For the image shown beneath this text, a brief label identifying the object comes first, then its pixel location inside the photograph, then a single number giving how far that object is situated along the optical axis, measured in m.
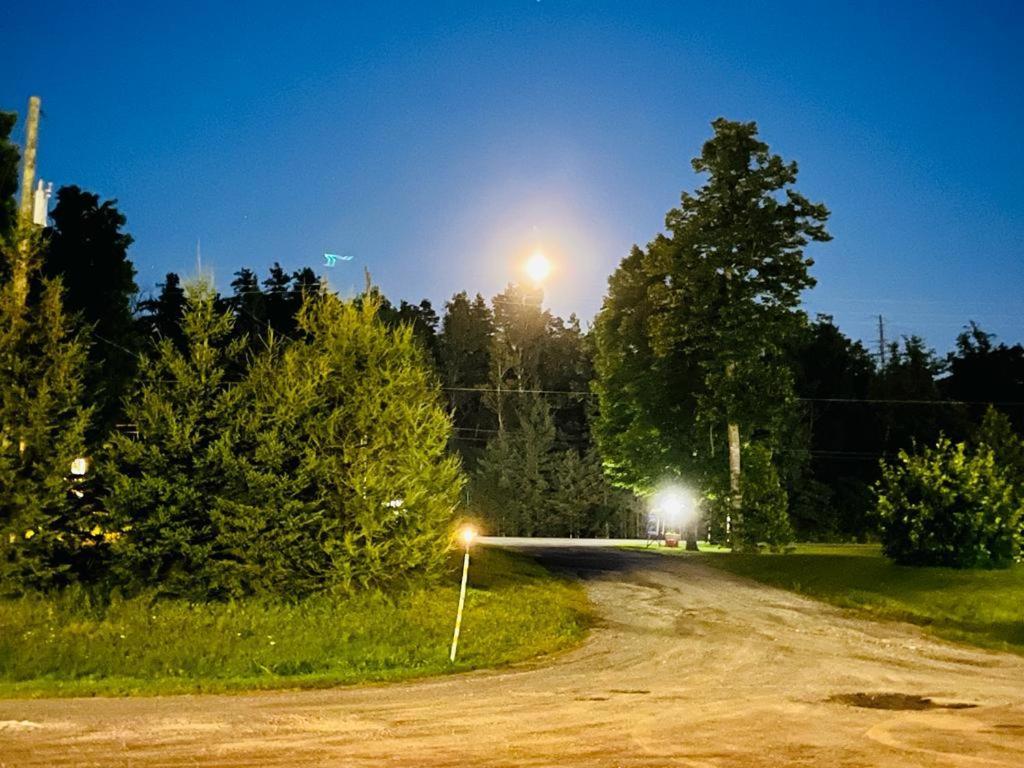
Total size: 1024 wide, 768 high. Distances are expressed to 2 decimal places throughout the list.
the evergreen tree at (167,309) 60.25
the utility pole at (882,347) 93.46
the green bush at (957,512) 26.55
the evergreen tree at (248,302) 64.88
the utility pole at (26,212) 18.39
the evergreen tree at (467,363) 86.19
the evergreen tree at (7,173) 25.30
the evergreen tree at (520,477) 69.19
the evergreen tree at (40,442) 17.58
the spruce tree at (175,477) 18.02
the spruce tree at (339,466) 18.48
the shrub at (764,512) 38.59
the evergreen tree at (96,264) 33.72
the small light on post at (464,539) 15.96
